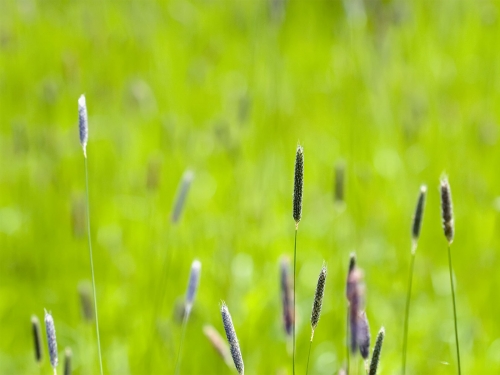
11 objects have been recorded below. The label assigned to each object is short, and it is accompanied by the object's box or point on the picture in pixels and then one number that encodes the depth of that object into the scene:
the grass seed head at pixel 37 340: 2.18
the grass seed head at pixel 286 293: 2.24
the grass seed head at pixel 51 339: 2.08
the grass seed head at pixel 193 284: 2.18
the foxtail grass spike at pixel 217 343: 2.27
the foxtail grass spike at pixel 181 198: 2.36
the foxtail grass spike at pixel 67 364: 2.16
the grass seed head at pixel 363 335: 2.09
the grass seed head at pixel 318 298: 2.04
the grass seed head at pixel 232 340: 2.03
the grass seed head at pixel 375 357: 2.06
